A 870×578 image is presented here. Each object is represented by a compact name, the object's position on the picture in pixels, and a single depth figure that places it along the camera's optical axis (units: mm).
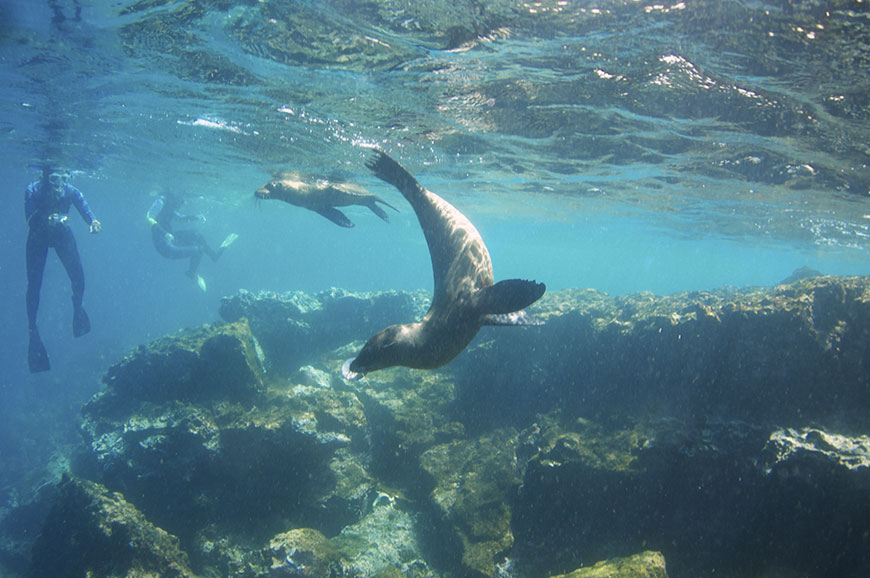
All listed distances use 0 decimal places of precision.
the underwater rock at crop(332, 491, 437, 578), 6340
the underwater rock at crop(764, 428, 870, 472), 4648
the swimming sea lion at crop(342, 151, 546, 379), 3283
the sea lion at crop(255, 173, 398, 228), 8461
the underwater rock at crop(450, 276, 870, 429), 6648
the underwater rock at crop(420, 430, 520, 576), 6277
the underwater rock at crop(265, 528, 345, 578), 5664
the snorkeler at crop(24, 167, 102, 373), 11852
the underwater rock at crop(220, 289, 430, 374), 14414
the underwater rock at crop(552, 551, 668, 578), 4266
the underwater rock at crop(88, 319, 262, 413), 10406
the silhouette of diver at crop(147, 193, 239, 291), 24031
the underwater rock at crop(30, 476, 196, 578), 5934
